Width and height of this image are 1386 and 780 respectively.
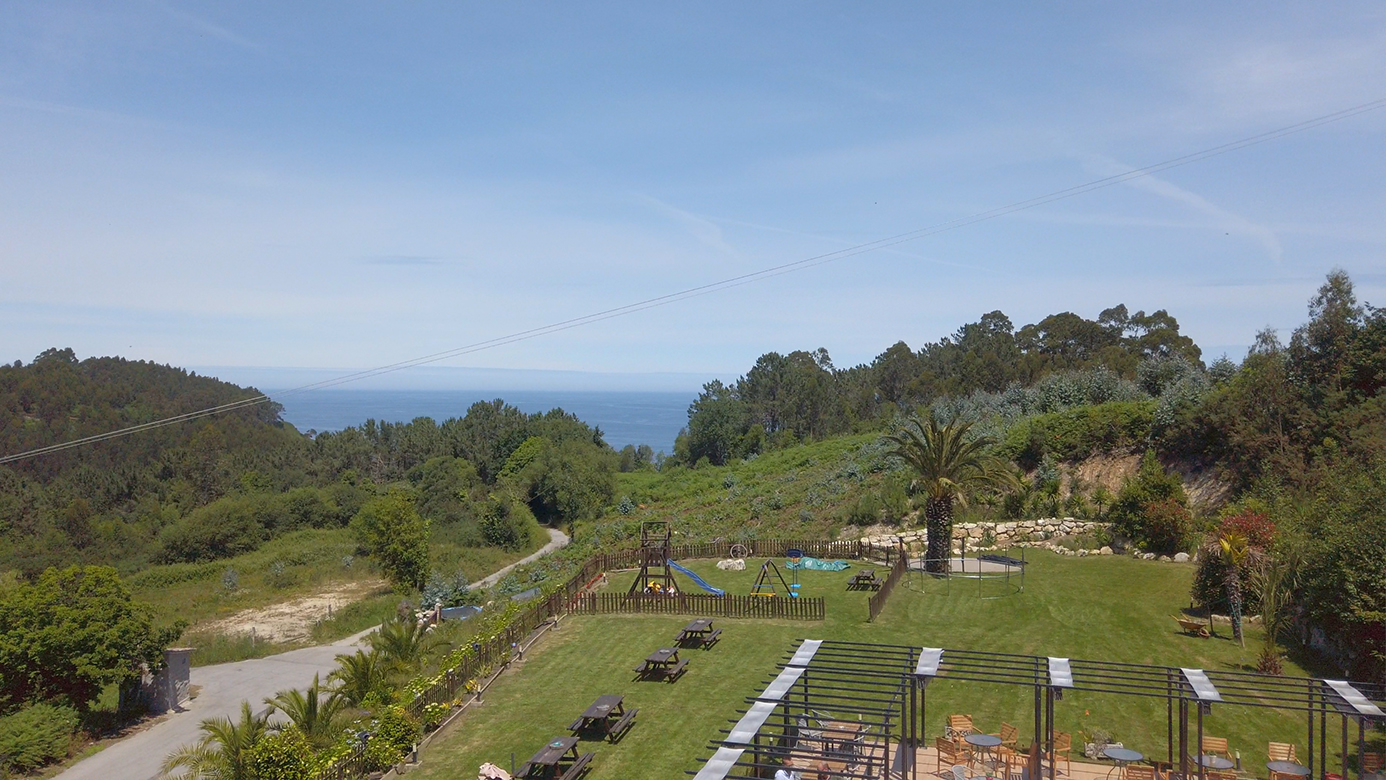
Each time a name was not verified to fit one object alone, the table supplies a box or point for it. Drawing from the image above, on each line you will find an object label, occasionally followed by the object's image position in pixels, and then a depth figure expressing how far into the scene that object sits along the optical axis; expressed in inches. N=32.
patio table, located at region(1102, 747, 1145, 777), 532.4
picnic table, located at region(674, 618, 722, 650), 892.6
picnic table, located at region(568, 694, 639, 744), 660.7
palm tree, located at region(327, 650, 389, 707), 815.7
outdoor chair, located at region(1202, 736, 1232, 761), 577.5
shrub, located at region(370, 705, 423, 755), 636.1
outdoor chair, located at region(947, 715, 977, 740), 628.4
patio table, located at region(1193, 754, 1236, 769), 521.3
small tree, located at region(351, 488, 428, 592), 1722.4
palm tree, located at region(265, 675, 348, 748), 706.8
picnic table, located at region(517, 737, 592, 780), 569.9
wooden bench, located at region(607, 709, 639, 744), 659.4
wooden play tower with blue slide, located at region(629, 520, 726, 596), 1060.5
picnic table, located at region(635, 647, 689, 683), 794.2
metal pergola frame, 458.9
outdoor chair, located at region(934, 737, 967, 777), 576.2
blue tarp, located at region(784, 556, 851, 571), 1248.8
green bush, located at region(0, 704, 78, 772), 887.7
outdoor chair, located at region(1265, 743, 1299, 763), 561.3
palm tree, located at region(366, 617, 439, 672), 853.2
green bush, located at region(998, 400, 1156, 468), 1497.3
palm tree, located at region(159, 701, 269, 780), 607.5
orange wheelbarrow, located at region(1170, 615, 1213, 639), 872.9
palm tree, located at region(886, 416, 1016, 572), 1135.0
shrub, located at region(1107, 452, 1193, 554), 1168.8
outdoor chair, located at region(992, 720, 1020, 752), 594.9
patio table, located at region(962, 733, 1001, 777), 561.0
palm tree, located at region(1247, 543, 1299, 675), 784.3
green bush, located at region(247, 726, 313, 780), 568.1
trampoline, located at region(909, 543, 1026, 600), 1088.2
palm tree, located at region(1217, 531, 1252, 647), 852.6
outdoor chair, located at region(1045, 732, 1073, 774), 583.5
